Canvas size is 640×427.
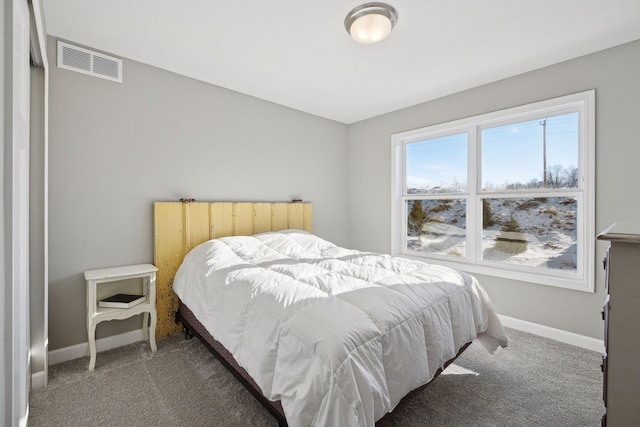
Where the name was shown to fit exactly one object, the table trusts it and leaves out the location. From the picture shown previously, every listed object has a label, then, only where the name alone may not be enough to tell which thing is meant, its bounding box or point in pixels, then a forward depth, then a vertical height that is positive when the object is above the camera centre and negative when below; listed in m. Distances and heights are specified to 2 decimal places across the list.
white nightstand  2.12 -0.70
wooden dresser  0.95 -0.39
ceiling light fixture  1.87 +1.24
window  2.61 +0.20
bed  1.17 -0.57
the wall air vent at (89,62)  2.27 +1.18
